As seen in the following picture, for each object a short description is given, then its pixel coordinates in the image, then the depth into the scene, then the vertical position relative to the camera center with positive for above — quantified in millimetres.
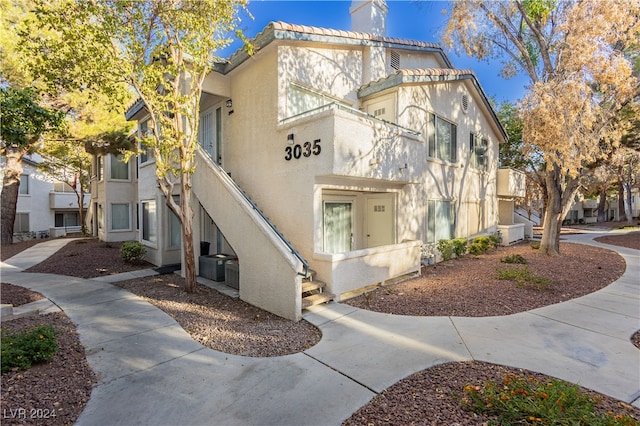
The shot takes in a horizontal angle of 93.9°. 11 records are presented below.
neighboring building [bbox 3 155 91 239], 25422 +1082
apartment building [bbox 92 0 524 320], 7148 +1603
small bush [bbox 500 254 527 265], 11086 -1760
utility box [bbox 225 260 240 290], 8312 -1675
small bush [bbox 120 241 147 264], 11359 -1379
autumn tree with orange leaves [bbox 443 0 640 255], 9883 +4984
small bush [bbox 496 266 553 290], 7775 -1832
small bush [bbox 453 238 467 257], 12391 -1400
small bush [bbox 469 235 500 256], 13281 -1468
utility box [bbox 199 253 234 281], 9180 -1590
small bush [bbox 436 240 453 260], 11852 -1402
